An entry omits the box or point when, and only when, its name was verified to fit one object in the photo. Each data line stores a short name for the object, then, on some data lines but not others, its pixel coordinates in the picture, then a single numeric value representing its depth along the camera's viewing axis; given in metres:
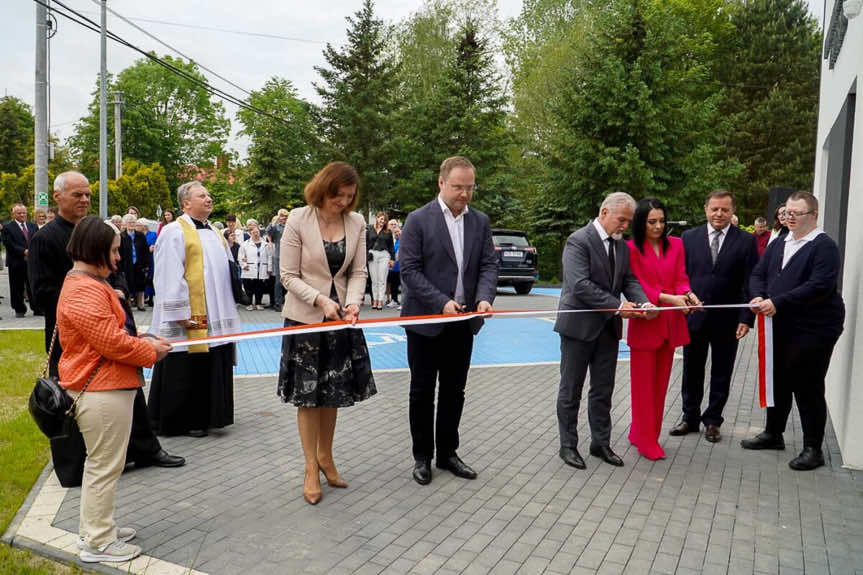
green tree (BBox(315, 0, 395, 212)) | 33.00
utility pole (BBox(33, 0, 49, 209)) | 15.27
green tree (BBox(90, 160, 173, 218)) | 34.91
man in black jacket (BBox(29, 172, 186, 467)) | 4.57
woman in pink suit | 5.54
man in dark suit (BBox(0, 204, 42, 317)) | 13.29
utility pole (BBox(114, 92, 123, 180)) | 35.72
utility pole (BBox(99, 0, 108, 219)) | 22.45
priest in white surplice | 5.53
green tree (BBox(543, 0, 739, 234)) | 24.31
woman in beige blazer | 4.45
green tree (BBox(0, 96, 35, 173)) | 52.84
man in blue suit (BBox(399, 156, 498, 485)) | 4.85
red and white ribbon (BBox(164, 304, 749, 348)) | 4.28
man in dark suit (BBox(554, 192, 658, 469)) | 5.23
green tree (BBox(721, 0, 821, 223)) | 36.94
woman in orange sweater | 3.41
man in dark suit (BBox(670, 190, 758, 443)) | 6.11
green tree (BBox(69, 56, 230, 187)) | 51.56
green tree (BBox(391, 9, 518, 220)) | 30.72
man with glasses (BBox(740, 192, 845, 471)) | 5.33
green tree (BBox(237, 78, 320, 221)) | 35.09
